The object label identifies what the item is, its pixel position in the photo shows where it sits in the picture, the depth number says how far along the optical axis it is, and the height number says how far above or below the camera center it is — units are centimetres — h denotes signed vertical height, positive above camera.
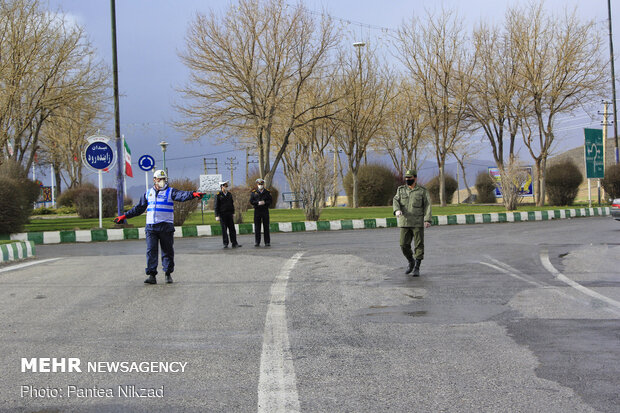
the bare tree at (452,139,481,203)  6397 +525
